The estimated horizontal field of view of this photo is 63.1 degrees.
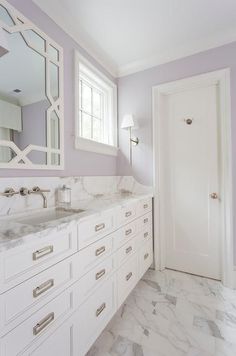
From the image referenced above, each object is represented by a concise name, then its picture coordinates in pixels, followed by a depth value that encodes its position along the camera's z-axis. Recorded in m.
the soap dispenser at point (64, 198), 1.58
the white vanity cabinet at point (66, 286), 0.73
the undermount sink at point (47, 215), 1.24
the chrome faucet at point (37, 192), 1.29
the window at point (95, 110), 2.00
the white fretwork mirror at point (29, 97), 1.25
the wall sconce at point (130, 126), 2.33
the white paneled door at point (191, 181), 2.13
